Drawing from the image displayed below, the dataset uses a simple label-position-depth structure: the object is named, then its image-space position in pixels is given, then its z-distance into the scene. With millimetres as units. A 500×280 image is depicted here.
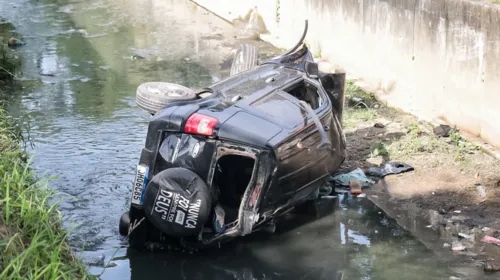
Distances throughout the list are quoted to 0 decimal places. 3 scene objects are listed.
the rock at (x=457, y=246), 6859
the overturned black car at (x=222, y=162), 6398
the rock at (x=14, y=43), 16188
